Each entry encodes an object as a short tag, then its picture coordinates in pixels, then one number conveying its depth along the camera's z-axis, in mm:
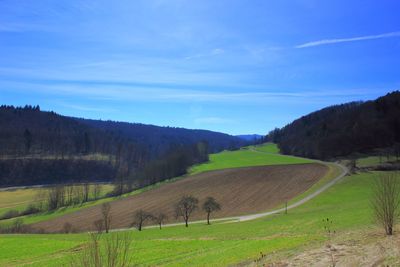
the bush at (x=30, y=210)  107625
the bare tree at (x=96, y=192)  125812
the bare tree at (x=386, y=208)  23712
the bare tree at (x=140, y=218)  65562
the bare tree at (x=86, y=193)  121975
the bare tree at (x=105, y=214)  66612
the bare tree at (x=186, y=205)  66375
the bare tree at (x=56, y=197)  114312
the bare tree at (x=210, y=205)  66612
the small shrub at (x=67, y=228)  74338
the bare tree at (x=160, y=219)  66356
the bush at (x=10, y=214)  103306
